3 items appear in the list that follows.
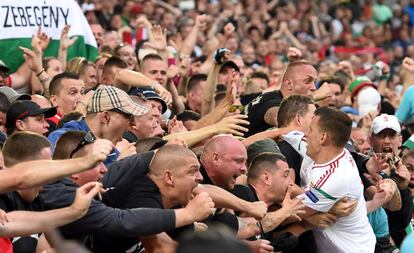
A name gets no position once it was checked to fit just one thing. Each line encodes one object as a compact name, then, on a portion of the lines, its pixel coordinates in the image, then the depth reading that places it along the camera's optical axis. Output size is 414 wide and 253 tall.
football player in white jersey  15.93
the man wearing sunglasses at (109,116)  16.08
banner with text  23.94
